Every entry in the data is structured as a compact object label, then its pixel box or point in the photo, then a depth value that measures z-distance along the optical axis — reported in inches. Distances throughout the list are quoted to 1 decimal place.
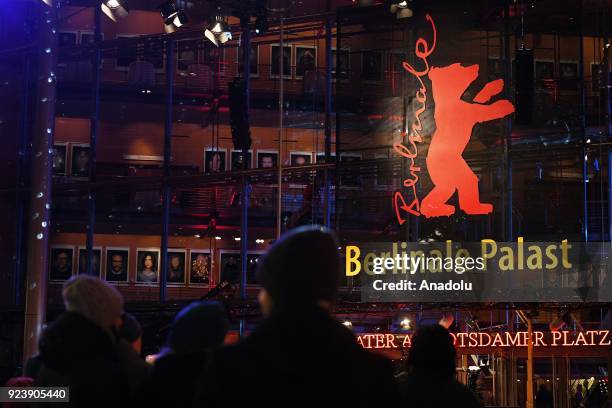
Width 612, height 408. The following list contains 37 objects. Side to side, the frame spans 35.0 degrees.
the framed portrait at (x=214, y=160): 1020.5
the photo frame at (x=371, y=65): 781.3
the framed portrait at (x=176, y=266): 1059.9
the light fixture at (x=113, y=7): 647.8
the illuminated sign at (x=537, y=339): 751.7
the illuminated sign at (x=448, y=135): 707.4
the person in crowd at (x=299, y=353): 110.5
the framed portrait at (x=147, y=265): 1051.9
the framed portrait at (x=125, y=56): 914.1
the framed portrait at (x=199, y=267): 1061.8
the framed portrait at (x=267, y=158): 1050.1
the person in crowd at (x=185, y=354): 154.3
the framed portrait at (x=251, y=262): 971.3
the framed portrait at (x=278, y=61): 989.8
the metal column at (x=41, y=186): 493.7
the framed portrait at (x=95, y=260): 1000.2
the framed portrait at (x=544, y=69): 860.1
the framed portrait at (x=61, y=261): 1005.2
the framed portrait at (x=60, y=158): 1007.6
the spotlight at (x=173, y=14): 687.7
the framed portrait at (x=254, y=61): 1002.3
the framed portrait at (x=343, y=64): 753.6
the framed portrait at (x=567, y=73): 783.7
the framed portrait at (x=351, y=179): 793.6
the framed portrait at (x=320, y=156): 949.2
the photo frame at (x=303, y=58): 960.3
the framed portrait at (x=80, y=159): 1031.0
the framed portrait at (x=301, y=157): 1021.2
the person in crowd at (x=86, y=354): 168.4
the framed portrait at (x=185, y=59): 961.5
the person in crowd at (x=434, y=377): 193.0
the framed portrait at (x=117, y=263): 1039.0
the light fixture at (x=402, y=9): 716.0
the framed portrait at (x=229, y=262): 997.8
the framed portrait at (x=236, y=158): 1032.6
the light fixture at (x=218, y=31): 709.3
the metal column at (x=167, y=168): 842.8
